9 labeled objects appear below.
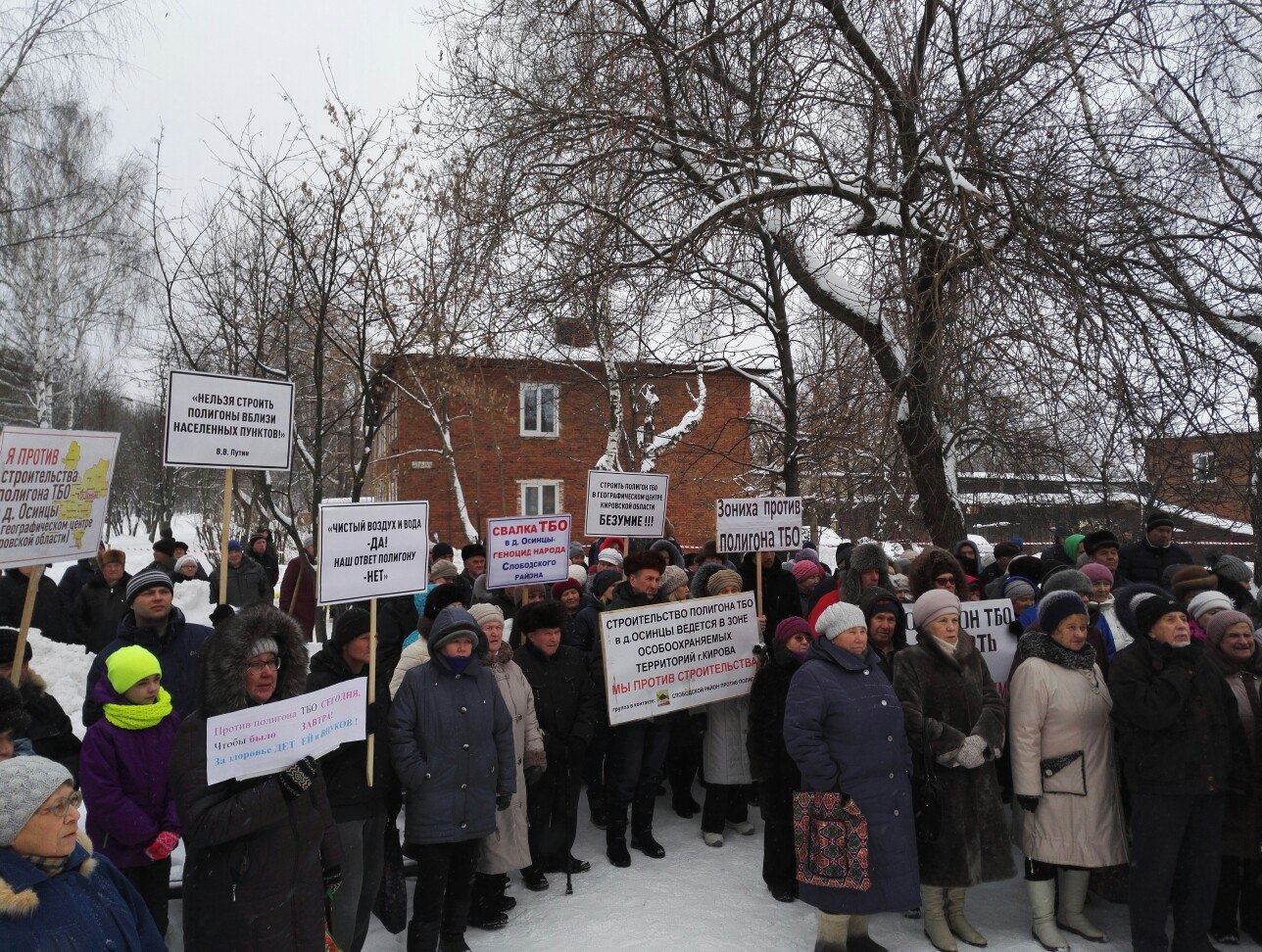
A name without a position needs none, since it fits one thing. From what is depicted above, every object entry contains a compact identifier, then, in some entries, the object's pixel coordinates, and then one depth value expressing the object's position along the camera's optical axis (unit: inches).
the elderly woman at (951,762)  194.4
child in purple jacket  158.2
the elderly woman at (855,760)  183.6
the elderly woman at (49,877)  97.1
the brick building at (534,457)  1070.4
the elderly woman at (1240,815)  193.6
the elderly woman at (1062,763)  195.9
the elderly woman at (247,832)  136.2
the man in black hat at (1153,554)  329.7
